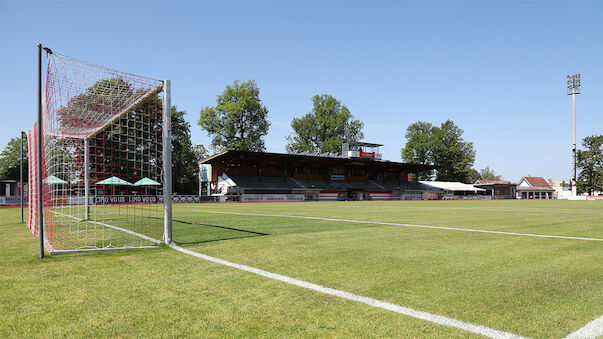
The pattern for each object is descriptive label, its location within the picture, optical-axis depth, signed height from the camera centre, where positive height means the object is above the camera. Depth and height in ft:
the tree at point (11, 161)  202.77 +10.58
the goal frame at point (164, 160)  20.72 +1.17
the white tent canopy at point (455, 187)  253.79 -9.38
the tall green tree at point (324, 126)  256.93 +36.87
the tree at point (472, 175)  305.36 -0.84
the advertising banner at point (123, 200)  89.63 -6.18
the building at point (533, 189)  288.30 -13.11
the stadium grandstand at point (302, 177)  165.17 -0.92
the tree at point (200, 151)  234.79 +17.28
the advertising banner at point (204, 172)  175.56 +2.24
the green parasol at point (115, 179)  66.16 -0.37
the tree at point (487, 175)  456.45 -1.44
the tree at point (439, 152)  303.48 +20.38
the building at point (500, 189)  274.57 -12.20
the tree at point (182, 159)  178.60 +9.60
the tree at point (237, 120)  202.39 +33.47
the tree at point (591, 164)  285.02 +7.49
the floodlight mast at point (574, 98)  189.86 +43.94
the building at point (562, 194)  279.65 -17.40
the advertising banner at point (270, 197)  157.99 -10.16
